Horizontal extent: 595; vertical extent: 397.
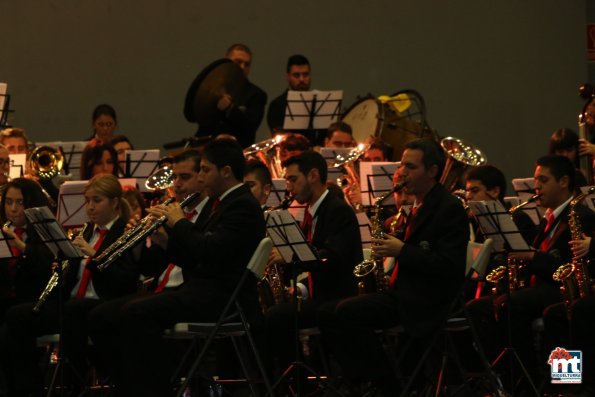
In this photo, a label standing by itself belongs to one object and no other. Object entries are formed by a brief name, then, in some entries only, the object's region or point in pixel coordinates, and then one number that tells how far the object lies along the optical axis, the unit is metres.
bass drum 22.17
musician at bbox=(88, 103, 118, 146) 21.67
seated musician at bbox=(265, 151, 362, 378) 14.01
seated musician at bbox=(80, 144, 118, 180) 18.37
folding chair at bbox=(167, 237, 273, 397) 12.02
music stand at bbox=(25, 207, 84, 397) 13.09
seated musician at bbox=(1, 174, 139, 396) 14.00
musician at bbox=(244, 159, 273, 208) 15.91
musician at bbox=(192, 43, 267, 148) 20.89
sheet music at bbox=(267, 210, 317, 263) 12.98
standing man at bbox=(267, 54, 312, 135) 21.72
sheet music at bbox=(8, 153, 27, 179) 18.27
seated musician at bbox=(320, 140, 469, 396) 12.59
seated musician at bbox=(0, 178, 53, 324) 14.81
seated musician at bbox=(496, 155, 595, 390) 14.25
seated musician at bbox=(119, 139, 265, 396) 12.28
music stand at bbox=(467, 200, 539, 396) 13.47
